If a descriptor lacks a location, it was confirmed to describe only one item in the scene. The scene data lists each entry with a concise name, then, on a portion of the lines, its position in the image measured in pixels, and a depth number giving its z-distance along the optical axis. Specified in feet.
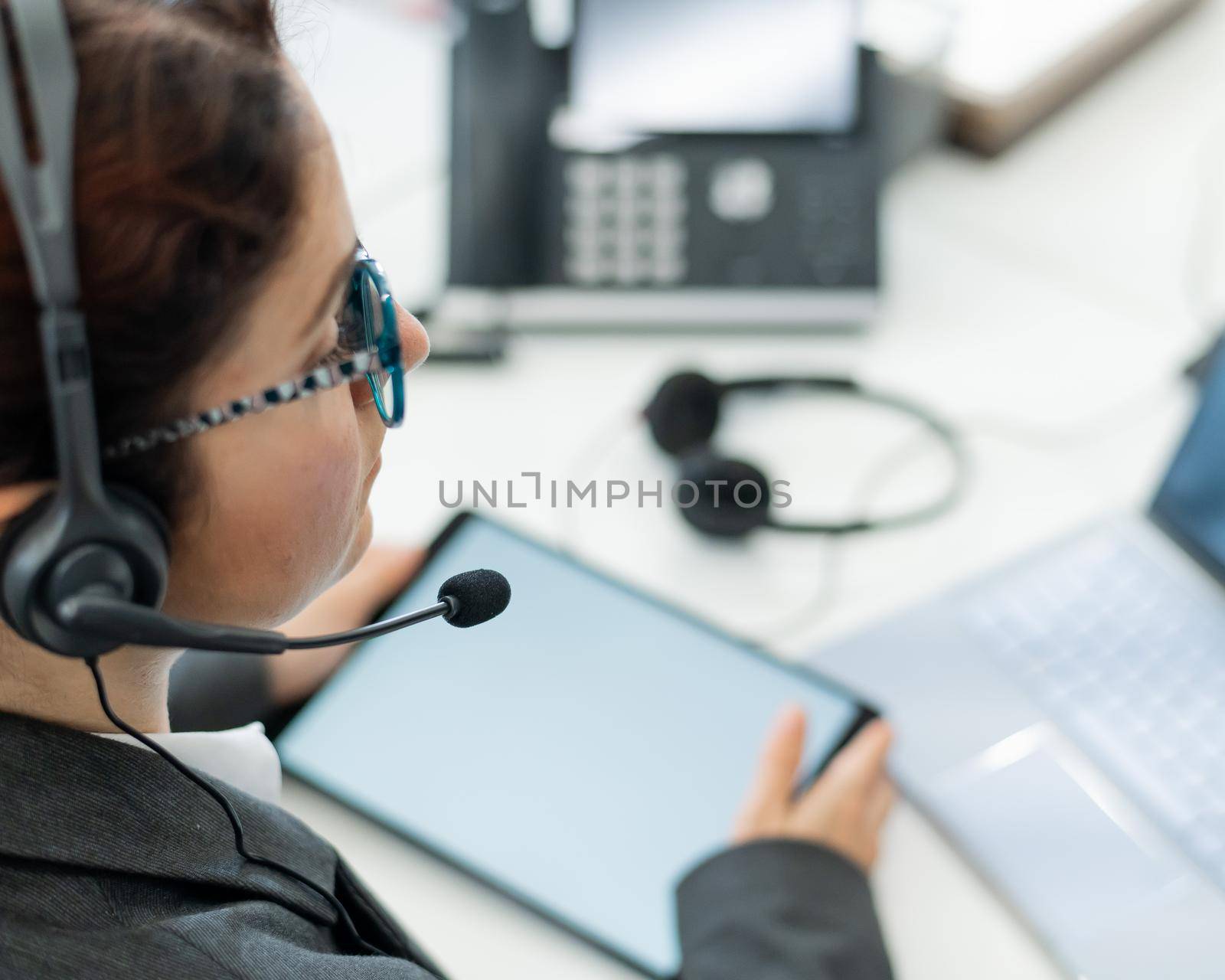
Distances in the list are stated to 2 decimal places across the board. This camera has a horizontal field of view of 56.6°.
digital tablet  1.98
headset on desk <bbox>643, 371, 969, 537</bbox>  2.52
